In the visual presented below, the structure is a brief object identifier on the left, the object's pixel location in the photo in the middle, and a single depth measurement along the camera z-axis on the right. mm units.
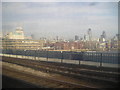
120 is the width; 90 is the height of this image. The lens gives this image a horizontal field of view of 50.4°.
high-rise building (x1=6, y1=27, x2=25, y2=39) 106425
